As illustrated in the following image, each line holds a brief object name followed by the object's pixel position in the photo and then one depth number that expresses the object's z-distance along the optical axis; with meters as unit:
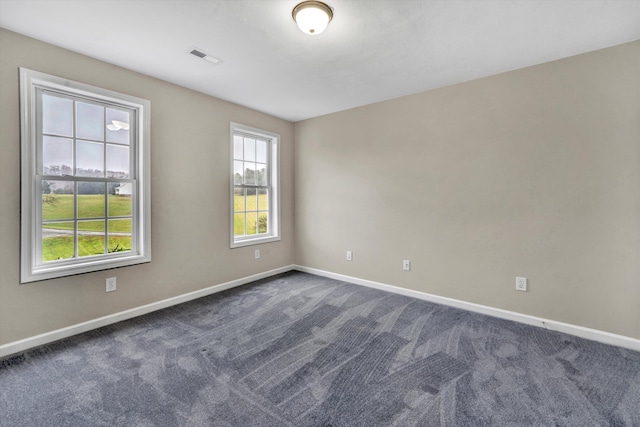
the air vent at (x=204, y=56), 2.49
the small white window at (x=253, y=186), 4.03
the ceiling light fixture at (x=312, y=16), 1.87
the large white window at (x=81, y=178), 2.30
